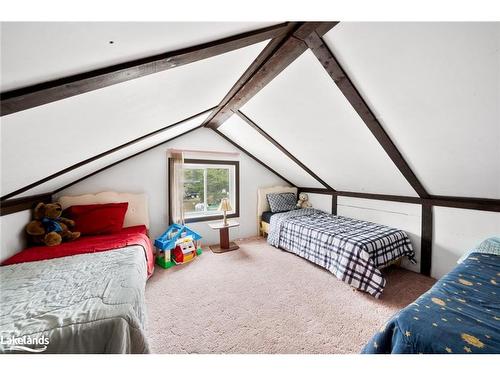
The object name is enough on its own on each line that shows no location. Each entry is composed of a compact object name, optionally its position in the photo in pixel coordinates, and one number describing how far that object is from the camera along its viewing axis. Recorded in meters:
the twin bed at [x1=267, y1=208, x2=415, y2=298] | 2.11
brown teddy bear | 2.00
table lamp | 3.30
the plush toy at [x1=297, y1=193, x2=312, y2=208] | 4.21
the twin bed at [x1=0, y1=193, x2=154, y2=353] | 0.88
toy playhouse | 2.70
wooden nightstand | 3.28
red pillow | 2.34
